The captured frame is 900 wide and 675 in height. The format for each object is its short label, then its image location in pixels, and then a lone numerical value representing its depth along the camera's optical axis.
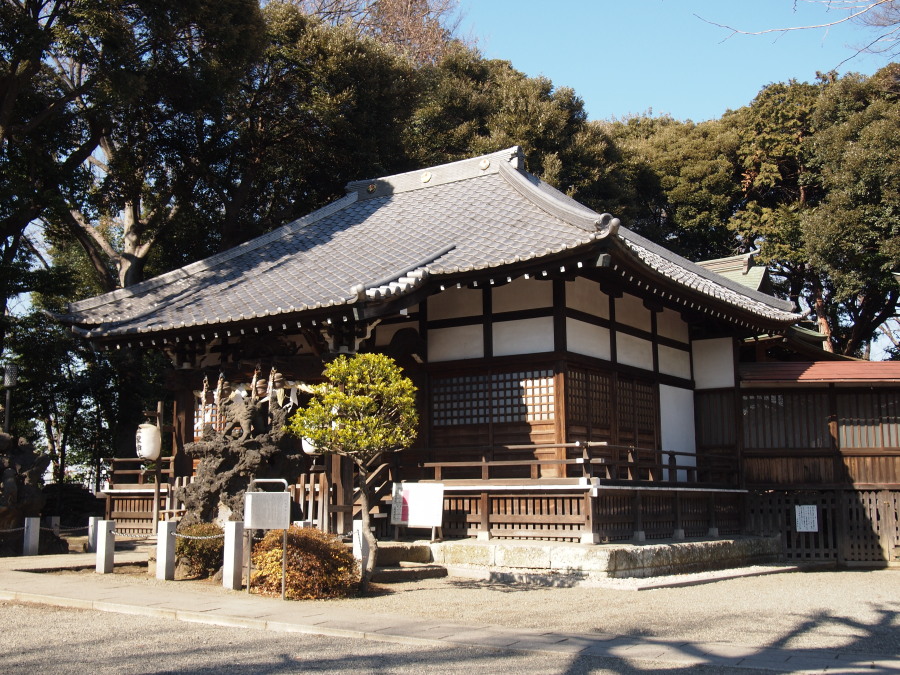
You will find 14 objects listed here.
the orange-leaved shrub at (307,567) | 9.91
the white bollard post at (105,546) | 12.31
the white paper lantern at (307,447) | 13.30
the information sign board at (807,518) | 17.88
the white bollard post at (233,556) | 10.48
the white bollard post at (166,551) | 11.53
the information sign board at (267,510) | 9.84
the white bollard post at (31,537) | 14.66
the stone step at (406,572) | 11.51
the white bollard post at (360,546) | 10.58
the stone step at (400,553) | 12.45
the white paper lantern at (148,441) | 16.00
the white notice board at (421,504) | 12.64
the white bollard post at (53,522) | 17.88
